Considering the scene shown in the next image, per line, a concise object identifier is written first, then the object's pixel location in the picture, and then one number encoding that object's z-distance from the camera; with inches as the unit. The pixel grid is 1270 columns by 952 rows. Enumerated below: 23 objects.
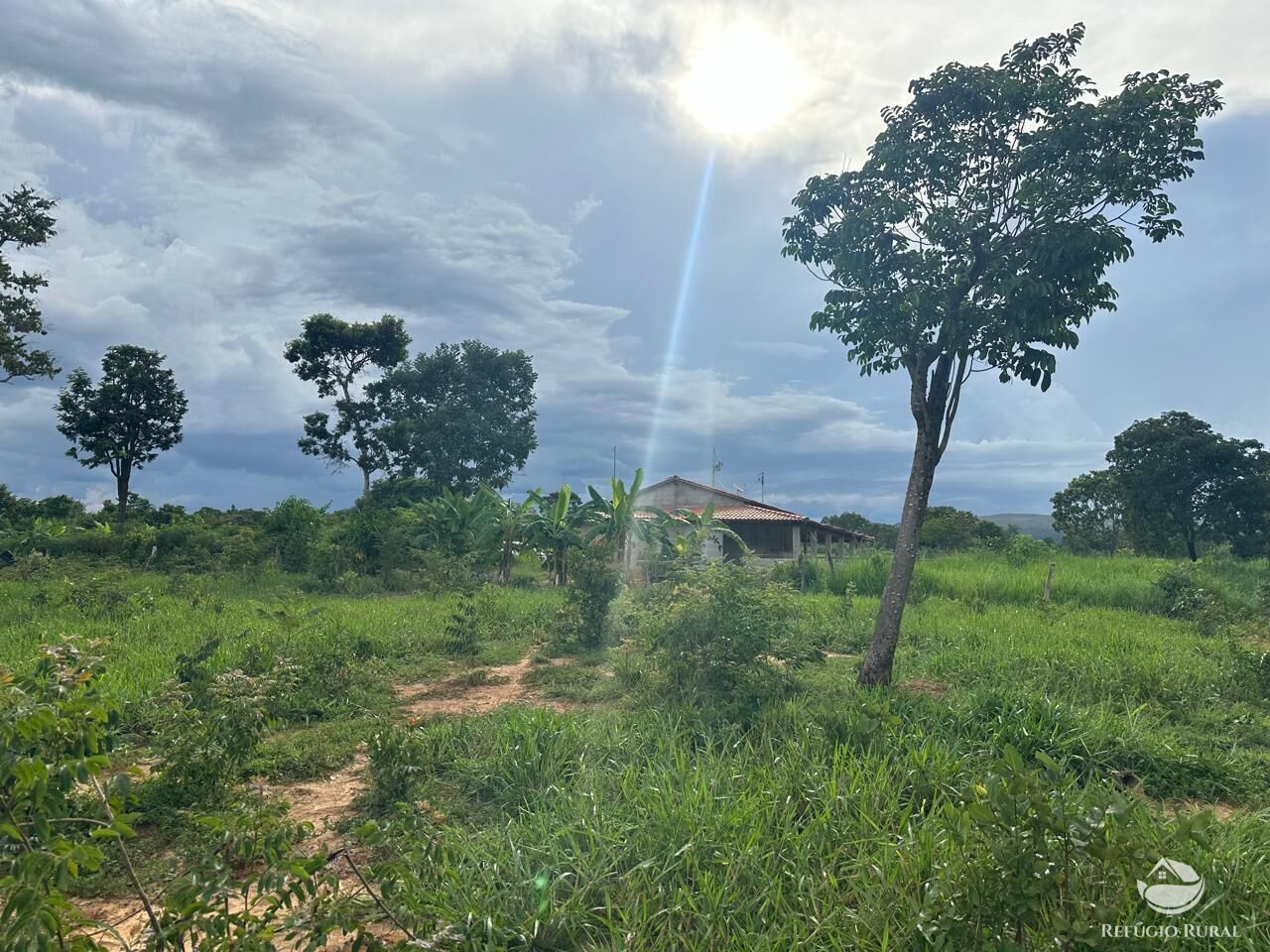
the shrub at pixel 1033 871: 92.9
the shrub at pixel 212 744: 178.2
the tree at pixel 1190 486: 1171.3
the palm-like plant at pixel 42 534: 819.4
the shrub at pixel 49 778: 67.1
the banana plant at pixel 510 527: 789.9
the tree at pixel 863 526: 1685.7
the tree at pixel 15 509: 1079.4
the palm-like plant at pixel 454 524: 846.5
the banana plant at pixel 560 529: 768.3
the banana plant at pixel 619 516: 749.3
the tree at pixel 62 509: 1171.3
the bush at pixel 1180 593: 540.4
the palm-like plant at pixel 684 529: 633.0
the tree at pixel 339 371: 1302.9
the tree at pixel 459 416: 1277.1
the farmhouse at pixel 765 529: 1152.8
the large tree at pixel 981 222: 253.0
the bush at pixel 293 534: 821.2
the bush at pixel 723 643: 252.4
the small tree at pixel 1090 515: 1476.4
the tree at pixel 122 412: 1232.8
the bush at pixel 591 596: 416.2
